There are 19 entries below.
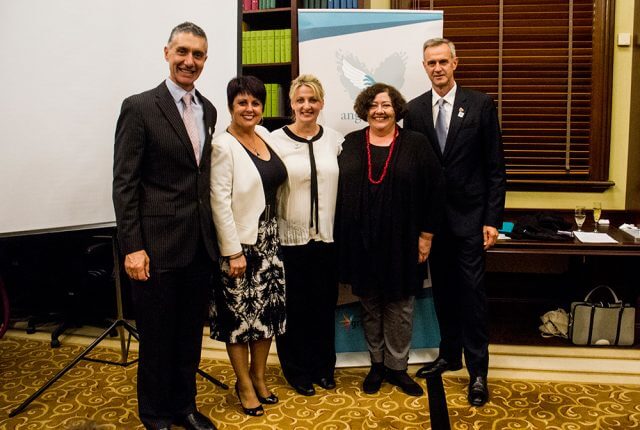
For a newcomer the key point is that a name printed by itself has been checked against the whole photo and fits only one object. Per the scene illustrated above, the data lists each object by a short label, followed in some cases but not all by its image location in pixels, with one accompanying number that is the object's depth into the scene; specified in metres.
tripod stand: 2.55
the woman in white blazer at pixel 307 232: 2.51
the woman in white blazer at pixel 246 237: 2.23
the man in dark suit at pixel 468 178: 2.57
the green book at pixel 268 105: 4.02
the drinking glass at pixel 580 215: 3.36
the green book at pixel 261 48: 4.00
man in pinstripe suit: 2.02
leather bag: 3.23
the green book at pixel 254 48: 4.01
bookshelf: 3.93
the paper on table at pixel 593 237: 3.12
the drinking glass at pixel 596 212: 3.42
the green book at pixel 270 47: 3.99
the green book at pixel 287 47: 3.96
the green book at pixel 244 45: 4.03
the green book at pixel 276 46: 3.98
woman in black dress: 2.51
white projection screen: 2.33
